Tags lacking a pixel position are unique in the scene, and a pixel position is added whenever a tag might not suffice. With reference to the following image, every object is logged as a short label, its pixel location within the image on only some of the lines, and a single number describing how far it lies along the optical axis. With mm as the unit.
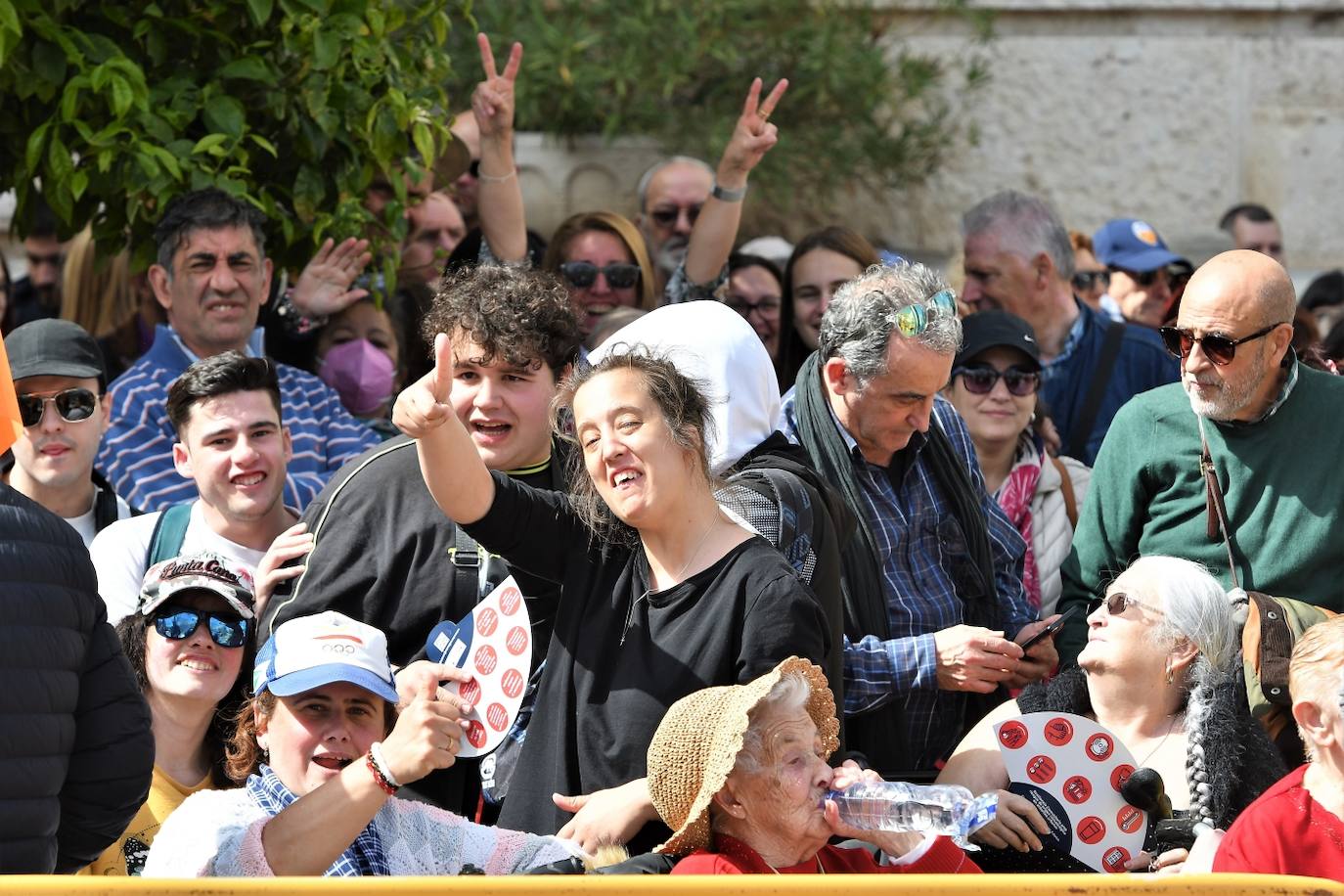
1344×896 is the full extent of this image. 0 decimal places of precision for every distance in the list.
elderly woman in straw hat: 6707
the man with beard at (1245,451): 9211
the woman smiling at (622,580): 7105
